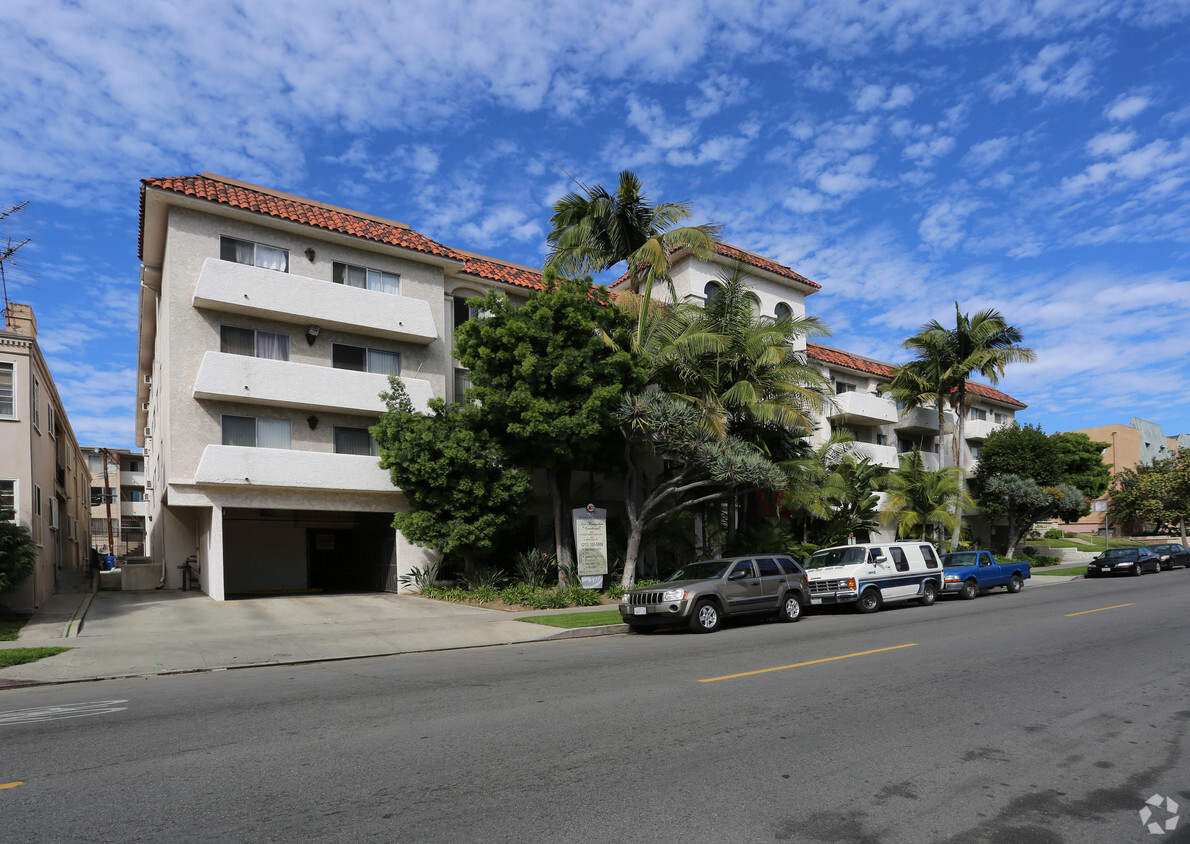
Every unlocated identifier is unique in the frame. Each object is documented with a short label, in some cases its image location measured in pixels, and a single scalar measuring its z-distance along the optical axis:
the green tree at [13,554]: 14.73
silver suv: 14.95
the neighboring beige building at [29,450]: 17.52
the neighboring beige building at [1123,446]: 71.88
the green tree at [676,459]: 20.38
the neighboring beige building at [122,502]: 63.66
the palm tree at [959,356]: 35.19
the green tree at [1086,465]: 52.62
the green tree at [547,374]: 19.34
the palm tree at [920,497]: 33.00
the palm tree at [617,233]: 22.30
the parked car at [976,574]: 23.00
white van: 18.88
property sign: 20.52
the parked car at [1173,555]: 35.91
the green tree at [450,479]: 19.86
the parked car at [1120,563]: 32.47
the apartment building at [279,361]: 20.33
